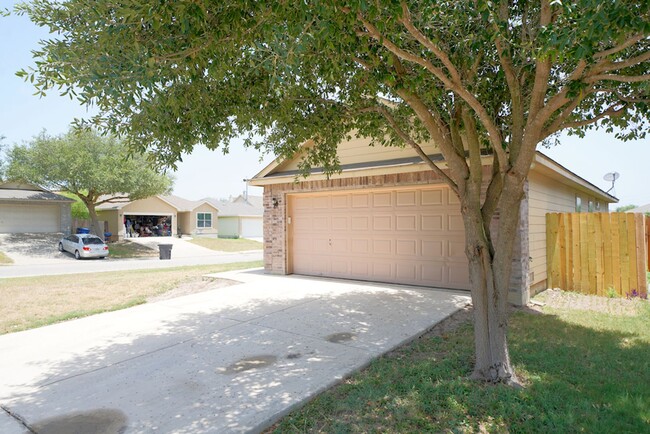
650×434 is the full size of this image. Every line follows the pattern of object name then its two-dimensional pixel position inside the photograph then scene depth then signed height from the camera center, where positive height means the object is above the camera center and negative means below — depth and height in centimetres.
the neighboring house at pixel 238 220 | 4047 +11
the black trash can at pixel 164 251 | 2218 -172
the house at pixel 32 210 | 2492 +91
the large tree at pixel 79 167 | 2331 +349
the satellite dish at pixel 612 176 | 1566 +173
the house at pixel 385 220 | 856 -1
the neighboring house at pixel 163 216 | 3316 +58
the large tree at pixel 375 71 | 319 +165
